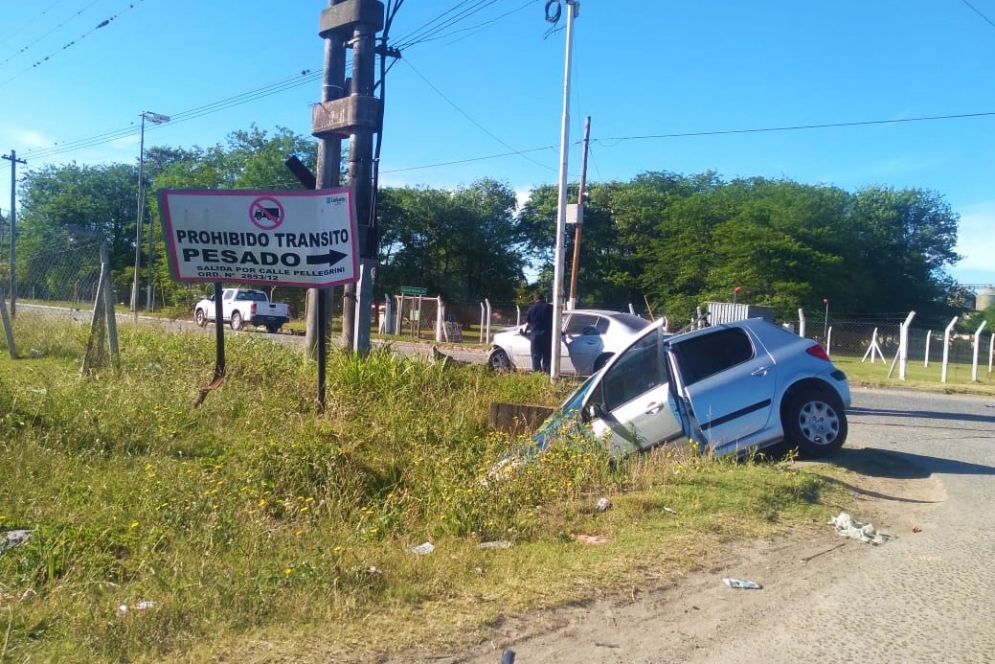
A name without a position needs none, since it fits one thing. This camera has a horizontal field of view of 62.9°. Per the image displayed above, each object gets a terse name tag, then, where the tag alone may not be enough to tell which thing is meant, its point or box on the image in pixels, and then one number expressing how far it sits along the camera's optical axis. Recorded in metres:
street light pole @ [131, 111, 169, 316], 27.48
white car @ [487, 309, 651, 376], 15.45
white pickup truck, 30.00
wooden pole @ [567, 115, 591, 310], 22.99
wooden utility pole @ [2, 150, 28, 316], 16.74
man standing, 14.17
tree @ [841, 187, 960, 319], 51.28
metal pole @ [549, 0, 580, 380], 12.74
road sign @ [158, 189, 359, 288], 8.73
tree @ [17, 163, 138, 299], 46.28
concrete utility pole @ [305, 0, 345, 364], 11.17
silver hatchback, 7.46
